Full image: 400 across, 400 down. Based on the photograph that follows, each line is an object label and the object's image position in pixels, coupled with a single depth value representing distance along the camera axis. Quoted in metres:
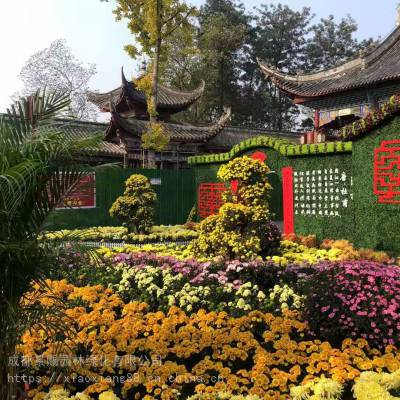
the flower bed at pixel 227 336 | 3.69
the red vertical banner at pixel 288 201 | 12.49
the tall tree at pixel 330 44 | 48.31
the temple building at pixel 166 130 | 21.48
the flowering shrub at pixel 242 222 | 8.09
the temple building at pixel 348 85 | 15.64
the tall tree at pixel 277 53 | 46.38
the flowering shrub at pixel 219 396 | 3.30
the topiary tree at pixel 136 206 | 12.98
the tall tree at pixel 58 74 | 46.19
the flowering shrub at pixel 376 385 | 3.11
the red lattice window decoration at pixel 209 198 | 16.28
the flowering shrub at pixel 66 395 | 3.32
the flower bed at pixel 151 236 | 12.47
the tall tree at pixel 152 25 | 19.41
